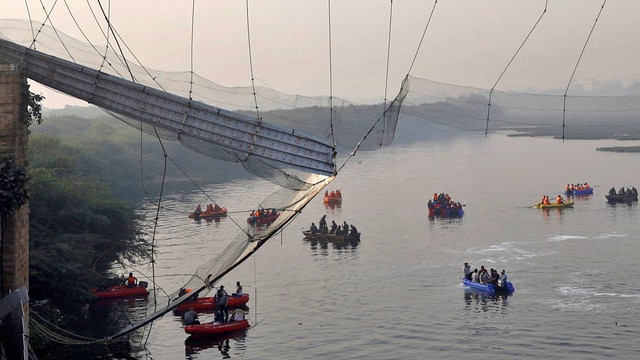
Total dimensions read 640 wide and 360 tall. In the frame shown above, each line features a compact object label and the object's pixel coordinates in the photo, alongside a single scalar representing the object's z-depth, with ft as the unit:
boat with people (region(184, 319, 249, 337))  142.92
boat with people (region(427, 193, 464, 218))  270.46
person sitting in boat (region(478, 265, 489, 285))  172.24
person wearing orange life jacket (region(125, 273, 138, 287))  173.58
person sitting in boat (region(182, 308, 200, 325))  144.87
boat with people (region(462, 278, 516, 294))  169.27
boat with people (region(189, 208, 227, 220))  277.44
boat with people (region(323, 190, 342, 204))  309.63
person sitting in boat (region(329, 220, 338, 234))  236.02
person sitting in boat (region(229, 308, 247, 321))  148.36
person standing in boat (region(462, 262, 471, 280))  177.17
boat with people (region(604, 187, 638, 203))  278.87
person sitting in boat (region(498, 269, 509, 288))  169.07
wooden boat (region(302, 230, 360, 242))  231.50
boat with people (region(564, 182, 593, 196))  303.68
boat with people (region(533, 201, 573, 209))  276.62
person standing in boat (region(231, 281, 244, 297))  163.67
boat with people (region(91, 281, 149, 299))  169.68
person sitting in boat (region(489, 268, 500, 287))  169.78
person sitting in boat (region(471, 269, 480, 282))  174.19
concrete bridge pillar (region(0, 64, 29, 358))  80.48
